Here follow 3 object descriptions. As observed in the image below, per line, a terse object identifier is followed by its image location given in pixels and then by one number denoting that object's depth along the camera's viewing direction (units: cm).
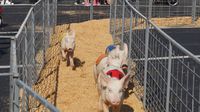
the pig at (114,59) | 862
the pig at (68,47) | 1065
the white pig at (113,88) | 695
